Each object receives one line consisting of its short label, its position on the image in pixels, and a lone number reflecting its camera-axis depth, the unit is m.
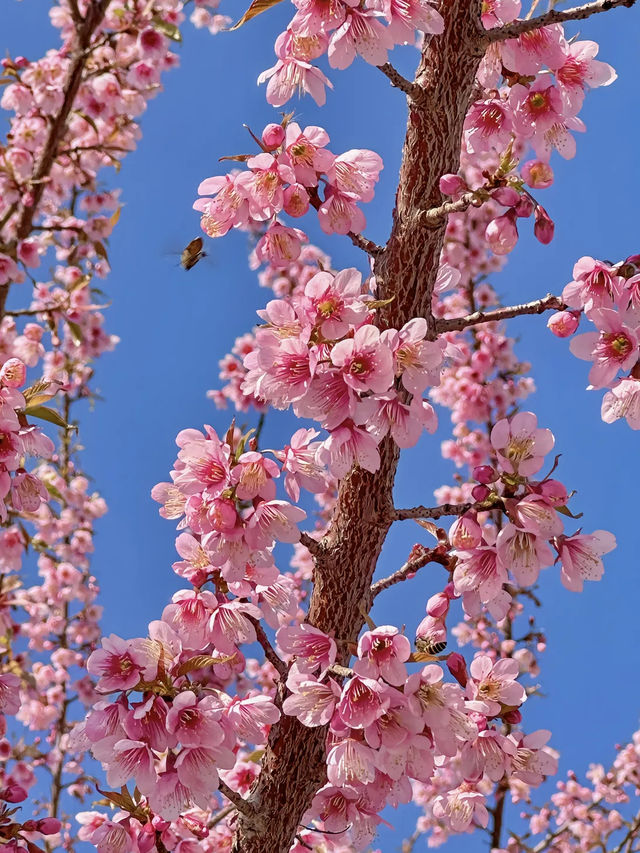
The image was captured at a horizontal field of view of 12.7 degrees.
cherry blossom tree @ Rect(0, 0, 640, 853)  1.27
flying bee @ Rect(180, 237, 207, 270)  1.35
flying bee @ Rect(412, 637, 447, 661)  1.30
